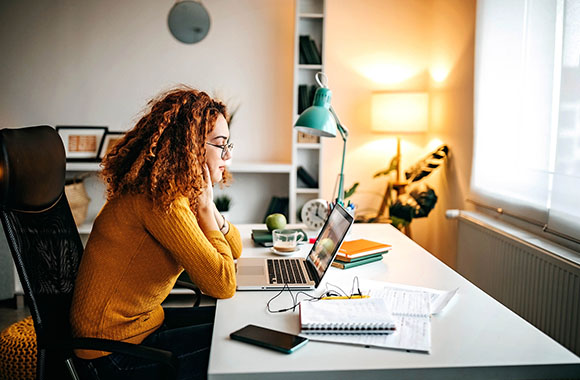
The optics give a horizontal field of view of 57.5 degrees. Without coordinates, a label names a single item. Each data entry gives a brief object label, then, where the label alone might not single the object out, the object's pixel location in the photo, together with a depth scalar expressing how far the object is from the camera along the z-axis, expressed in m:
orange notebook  1.92
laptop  1.65
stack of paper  1.24
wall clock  3.77
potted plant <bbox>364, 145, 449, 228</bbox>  3.47
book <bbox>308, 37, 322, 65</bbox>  3.63
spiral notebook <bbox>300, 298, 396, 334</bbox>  1.28
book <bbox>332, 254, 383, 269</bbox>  1.88
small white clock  2.46
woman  1.45
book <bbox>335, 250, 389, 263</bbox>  1.89
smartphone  1.20
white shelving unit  3.60
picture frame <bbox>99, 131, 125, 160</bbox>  3.74
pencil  1.50
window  2.20
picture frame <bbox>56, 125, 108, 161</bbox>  3.74
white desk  1.12
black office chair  1.32
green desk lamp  2.01
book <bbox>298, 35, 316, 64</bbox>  3.63
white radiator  2.07
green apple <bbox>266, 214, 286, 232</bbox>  2.29
